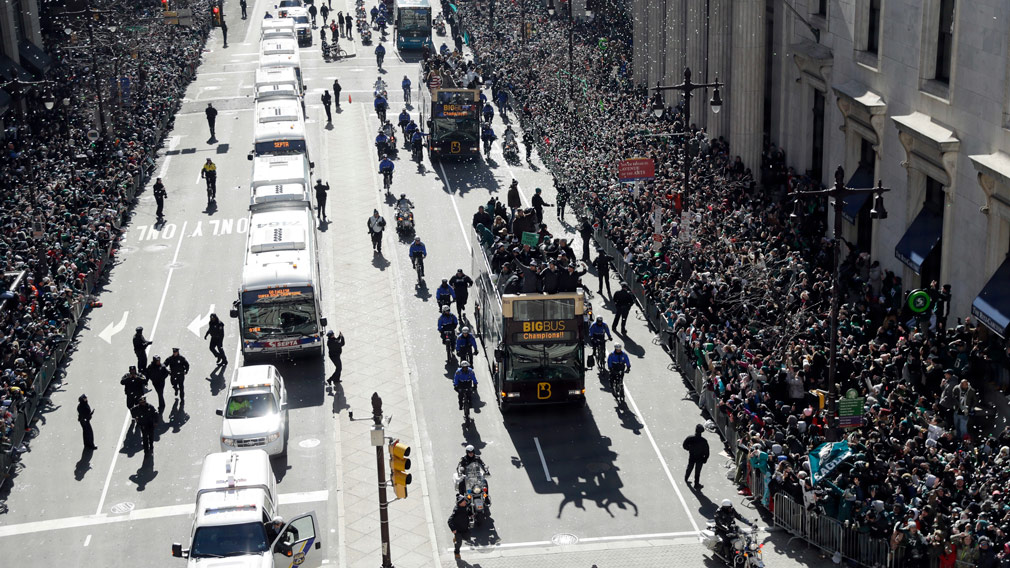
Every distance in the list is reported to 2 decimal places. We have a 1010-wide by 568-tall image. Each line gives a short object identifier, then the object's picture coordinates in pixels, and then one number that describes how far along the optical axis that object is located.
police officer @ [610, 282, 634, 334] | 38.31
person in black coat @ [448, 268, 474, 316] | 39.88
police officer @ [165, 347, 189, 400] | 34.84
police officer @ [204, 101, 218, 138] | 62.89
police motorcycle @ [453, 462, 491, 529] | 28.42
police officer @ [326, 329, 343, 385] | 35.94
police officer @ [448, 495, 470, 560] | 27.53
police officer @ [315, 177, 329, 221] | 50.44
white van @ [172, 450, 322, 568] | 24.52
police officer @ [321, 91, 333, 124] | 65.19
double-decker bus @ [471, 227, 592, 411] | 32.06
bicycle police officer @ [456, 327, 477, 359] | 35.31
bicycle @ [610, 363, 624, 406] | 34.25
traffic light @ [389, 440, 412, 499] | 24.98
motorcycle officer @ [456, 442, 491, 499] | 28.84
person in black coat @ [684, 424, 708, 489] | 29.40
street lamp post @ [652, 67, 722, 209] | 38.34
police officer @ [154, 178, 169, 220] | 51.50
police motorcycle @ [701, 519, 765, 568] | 25.72
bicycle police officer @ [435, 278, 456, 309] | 39.69
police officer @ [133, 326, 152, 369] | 36.28
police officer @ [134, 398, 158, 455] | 31.81
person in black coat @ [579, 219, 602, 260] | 44.38
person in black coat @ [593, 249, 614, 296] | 41.38
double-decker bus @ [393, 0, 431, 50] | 82.69
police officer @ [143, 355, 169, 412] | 34.59
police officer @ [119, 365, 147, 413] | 33.47
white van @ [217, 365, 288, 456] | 31.30
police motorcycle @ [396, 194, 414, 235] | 48.69
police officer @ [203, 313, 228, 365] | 37.41
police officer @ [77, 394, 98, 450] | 32.22
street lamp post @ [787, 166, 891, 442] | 25.86
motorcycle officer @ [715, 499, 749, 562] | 26.16
